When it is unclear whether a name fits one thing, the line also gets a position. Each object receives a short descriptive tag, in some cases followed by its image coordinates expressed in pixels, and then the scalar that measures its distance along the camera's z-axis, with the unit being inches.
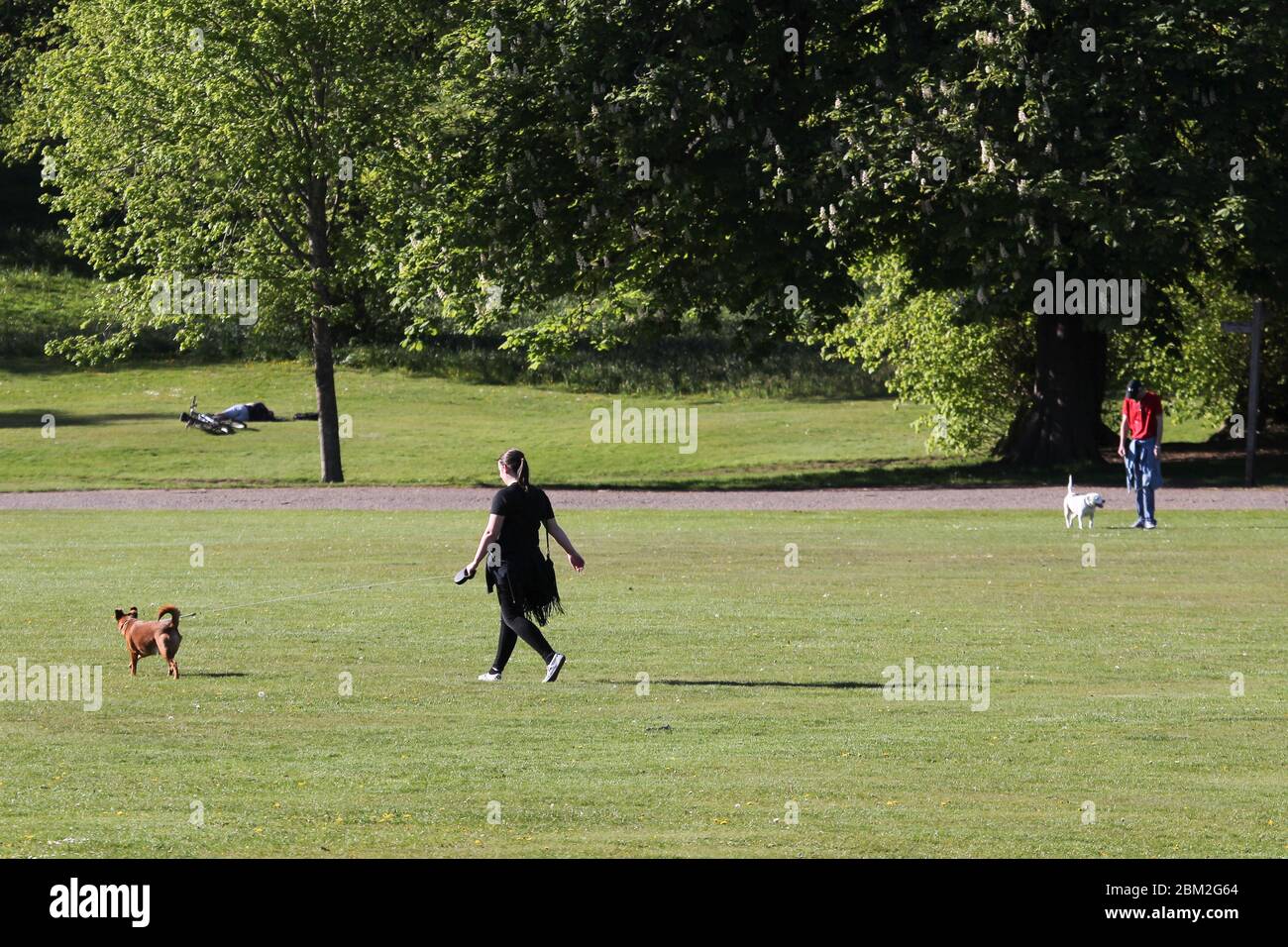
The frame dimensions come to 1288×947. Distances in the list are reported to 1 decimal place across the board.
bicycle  2053.4
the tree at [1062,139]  1393.9
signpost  1392.7
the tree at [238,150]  1615.4
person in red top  1144.8
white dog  1142.3
